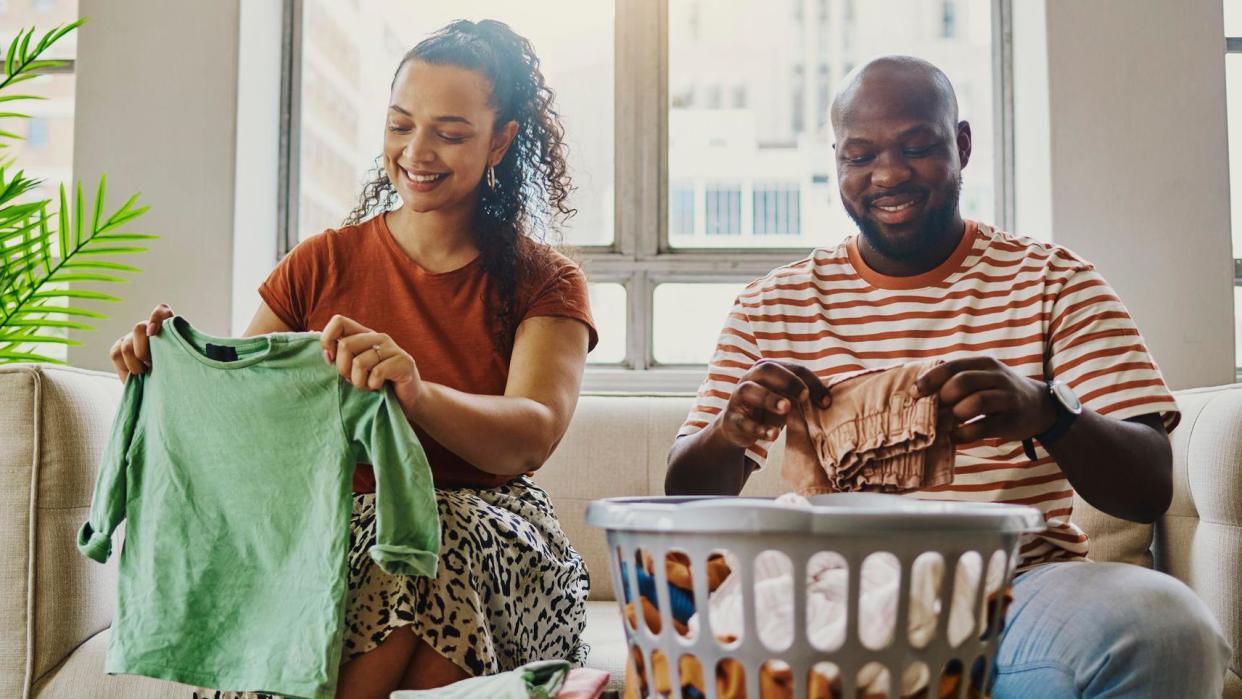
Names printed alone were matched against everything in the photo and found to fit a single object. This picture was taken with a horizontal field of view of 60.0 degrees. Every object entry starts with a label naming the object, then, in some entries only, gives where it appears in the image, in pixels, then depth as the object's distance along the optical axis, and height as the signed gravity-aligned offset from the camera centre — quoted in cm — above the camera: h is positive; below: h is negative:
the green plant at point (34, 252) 238 +33
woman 130 +8
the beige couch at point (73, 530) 172 -23
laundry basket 72 -14
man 109 +2
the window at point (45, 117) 308 +79
